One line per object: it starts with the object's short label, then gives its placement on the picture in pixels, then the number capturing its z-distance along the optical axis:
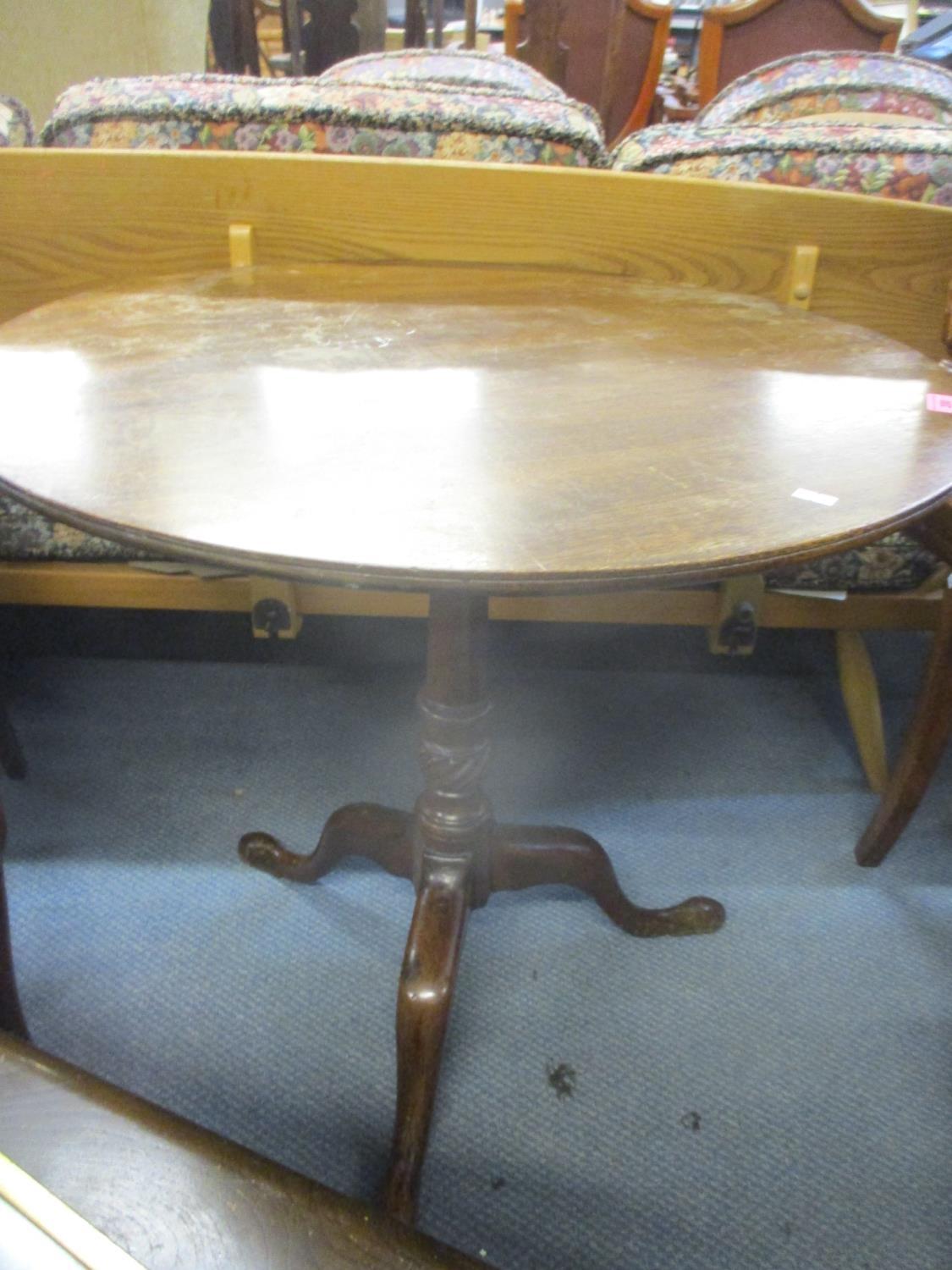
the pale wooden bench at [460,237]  1.23
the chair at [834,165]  1.22
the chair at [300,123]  1.23
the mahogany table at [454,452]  0.56
